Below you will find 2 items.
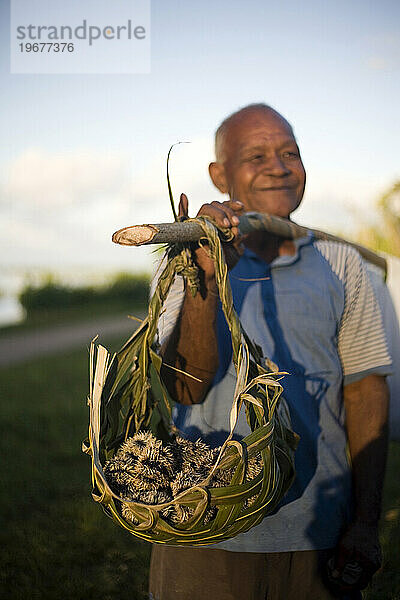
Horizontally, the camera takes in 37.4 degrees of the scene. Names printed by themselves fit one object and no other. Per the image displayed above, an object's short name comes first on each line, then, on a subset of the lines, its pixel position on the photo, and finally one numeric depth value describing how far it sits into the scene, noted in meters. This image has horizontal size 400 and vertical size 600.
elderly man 1.84
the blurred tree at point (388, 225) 7.25
